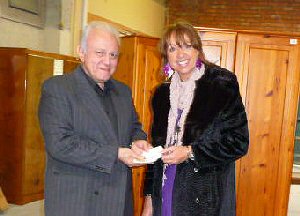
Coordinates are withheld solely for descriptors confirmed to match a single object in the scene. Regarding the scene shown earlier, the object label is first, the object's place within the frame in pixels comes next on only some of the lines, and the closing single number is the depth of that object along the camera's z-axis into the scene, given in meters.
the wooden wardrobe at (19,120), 3.94
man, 1.39
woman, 1.61
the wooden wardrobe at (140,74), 3.21
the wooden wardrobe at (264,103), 3.03
